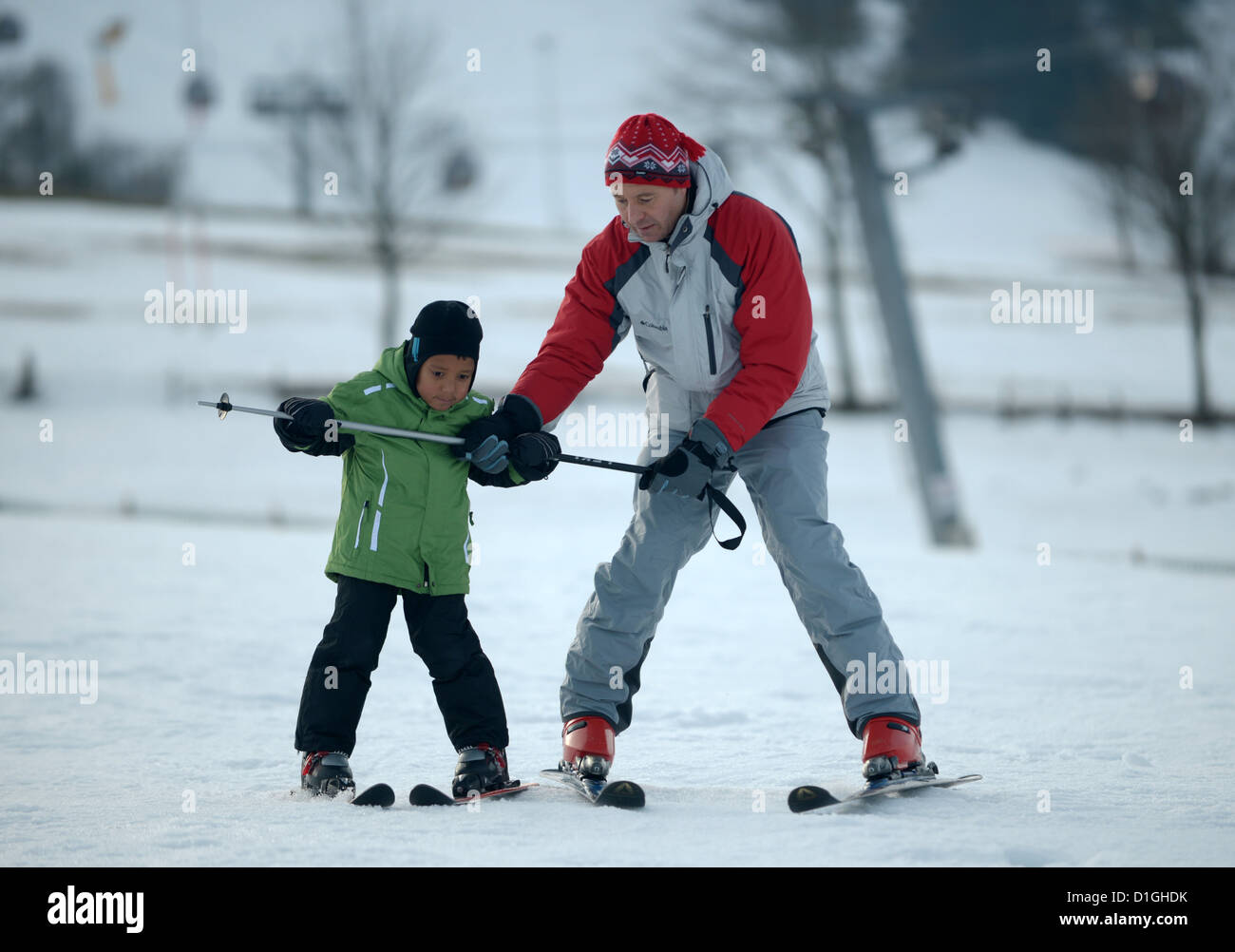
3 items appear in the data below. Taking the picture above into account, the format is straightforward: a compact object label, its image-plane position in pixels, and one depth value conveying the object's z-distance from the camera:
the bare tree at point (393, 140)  23.70
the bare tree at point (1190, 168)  22.34
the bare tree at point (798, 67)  23.75
